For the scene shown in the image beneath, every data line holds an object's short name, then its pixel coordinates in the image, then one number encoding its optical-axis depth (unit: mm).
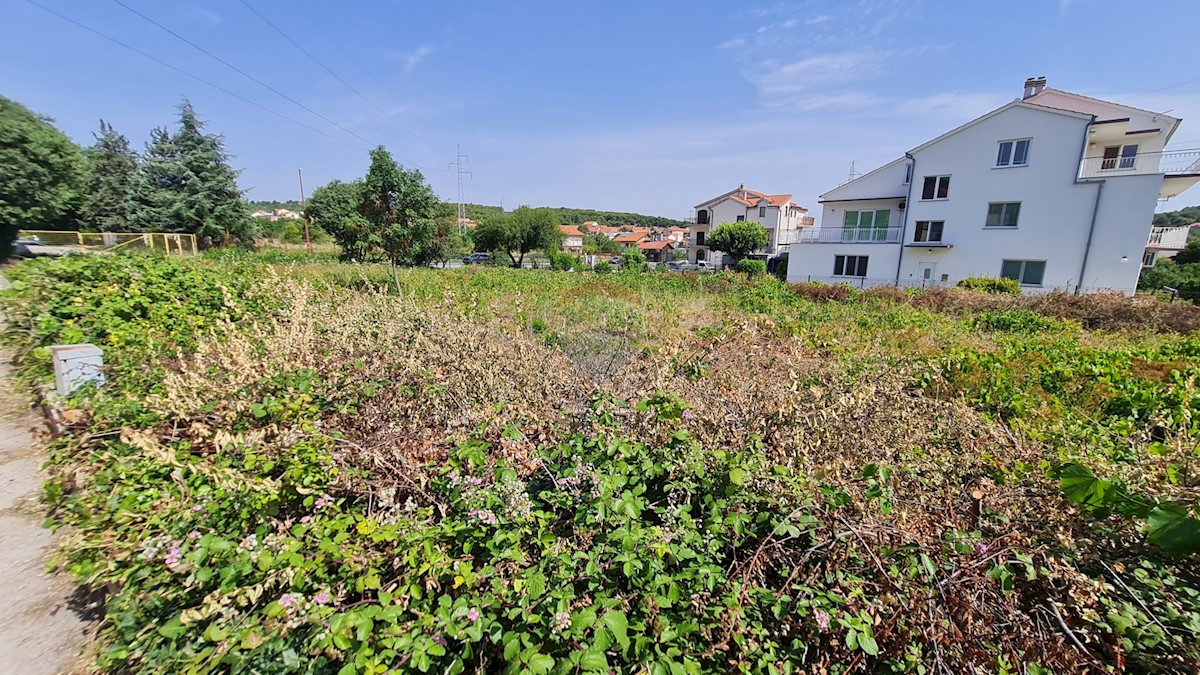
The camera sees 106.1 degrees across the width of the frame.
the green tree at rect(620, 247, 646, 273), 33562
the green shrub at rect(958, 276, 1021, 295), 14227
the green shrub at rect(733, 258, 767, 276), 27141
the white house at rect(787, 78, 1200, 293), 16141
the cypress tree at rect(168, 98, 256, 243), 24125
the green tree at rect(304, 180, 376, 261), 32031
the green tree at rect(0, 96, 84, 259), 18812
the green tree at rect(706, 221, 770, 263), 33281
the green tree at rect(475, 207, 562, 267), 43531
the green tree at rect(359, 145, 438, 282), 12281
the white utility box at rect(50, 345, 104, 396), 3689
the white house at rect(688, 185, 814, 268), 39875
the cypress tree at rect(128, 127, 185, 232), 23625
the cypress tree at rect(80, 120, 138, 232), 25672
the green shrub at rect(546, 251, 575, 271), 32584
